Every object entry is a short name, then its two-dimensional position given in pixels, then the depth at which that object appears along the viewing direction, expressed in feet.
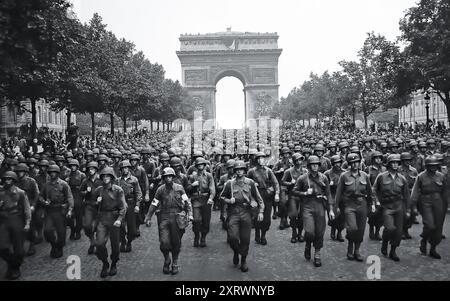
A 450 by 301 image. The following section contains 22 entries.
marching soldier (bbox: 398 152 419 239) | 35.46
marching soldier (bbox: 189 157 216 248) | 33.32
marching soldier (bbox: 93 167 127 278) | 26.22
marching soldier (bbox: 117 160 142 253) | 31.69
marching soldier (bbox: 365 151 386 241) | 33.91
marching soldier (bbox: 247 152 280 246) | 34.17
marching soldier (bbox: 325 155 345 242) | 34.16
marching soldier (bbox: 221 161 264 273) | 27.20
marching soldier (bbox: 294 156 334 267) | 28.48
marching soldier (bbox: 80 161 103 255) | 30.50
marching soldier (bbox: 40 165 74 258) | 30.63
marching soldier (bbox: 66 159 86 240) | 36.11
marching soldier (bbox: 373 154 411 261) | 28.40
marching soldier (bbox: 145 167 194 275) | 26.53
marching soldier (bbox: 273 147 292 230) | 39.68
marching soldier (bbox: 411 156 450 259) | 28.99
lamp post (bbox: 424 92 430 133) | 91.35
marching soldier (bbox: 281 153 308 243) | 34.42
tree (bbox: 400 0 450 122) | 79.56
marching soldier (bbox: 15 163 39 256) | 31.91
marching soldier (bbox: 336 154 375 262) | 28.63
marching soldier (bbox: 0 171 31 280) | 26.48
